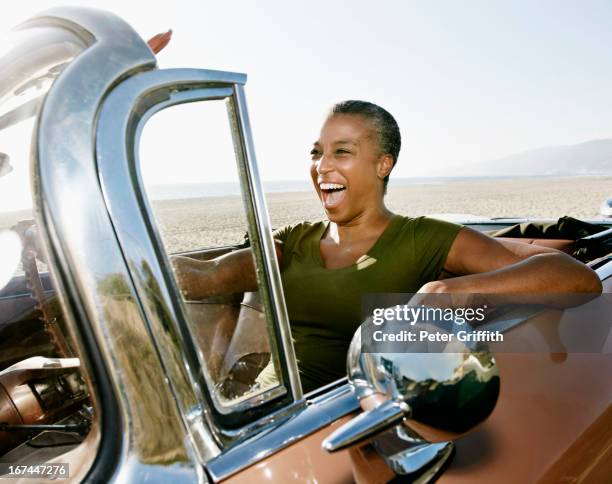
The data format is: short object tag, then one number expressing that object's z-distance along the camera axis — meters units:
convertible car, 0.72
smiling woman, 1.53
